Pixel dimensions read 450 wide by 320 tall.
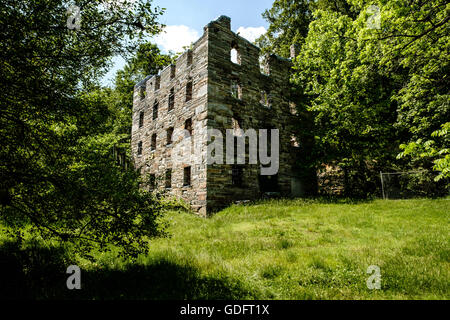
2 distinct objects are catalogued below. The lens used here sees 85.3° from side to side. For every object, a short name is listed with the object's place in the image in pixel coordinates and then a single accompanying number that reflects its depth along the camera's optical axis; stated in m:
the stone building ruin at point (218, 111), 12.20
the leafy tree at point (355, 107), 11.85
